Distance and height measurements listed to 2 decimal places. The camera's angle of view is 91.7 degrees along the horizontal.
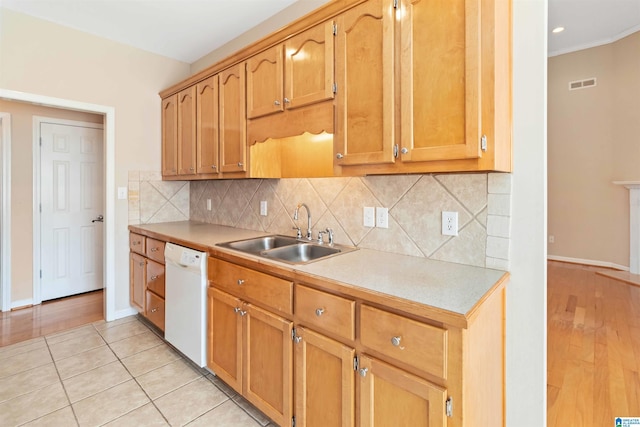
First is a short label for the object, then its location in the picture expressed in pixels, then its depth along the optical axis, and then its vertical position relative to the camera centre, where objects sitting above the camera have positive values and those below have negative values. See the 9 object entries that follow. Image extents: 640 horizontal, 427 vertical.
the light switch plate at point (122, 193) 3.05 +0.18
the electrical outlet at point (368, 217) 1.89 -0.04
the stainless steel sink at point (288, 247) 2.00 -0.25
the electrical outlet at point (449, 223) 1.57 -0.07
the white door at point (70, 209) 3.52 +0.03
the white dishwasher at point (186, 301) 2.04 -0.63
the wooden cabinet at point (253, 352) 1.52 -0.78
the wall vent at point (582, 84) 4.70 +1.93
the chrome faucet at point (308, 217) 2.19 -0.05
